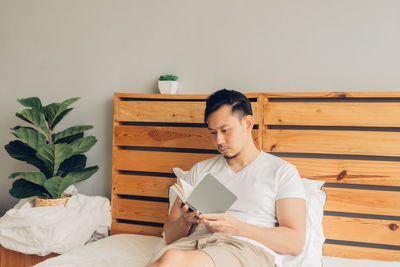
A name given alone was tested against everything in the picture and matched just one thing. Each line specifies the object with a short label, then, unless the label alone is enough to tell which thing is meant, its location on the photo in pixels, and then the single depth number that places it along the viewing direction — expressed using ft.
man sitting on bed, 4.35
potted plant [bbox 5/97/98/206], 7.06
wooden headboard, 6.06
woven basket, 7.15
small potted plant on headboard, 7.29
